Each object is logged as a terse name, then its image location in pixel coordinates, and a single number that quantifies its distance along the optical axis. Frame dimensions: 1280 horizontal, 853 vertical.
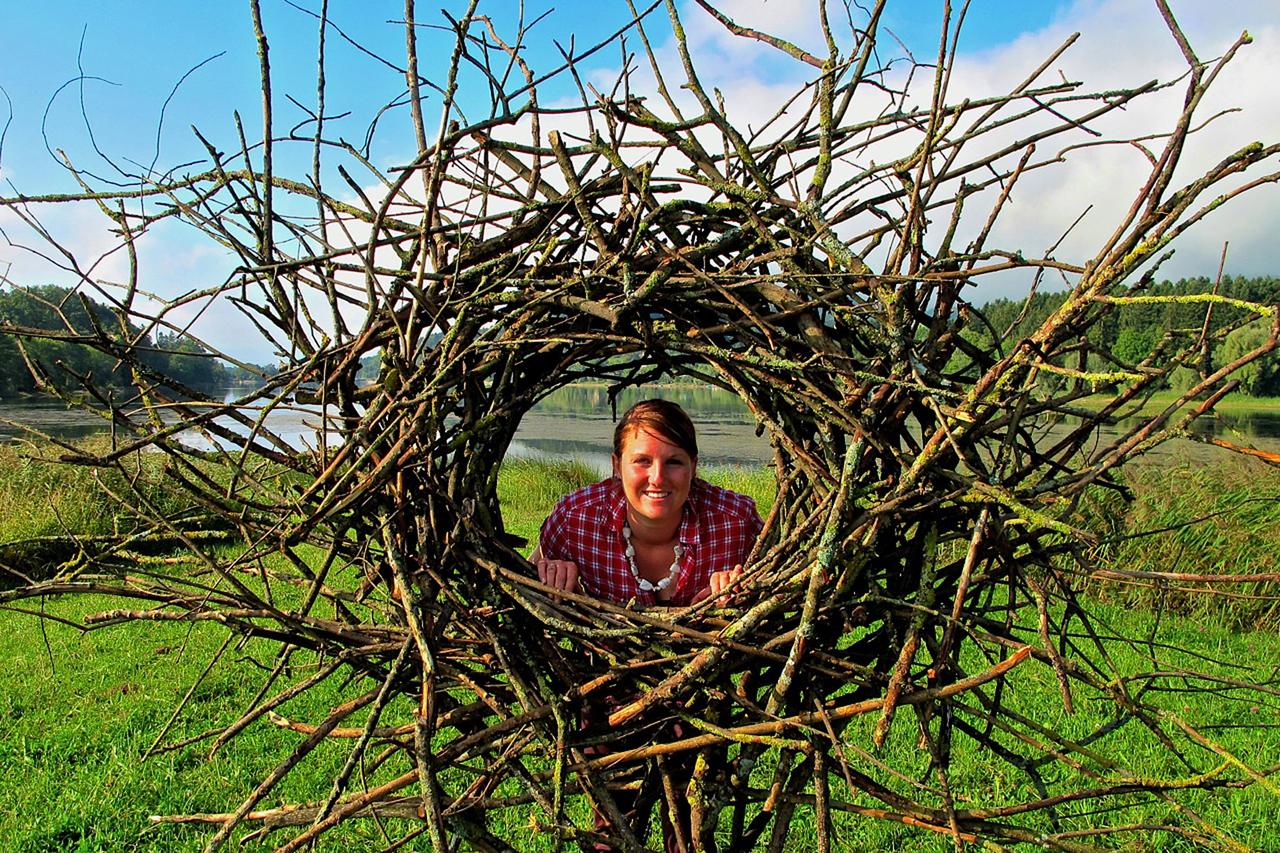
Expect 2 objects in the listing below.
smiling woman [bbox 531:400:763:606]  2.95
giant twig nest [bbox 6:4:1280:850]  1.76
